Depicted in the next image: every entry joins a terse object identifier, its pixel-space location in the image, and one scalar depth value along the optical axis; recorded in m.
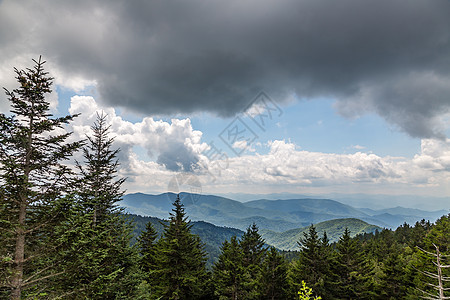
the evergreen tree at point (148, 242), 31.78
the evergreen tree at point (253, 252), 31.83
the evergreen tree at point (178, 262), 22.72
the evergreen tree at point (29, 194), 9.68
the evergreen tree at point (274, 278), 31.42
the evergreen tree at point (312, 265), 29.81
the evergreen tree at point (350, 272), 29.66
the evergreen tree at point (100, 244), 10.73
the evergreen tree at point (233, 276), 26.66
